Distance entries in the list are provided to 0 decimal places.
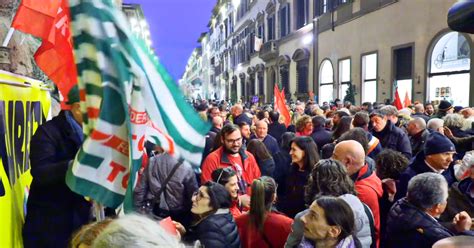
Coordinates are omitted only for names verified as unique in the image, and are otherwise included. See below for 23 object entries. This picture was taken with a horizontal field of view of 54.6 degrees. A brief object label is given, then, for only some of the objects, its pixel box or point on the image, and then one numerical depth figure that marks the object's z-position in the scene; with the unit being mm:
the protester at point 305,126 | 6758
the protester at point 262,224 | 3363
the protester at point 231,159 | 4711
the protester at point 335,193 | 2971
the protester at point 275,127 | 8230
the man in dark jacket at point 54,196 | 2775
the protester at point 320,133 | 6388
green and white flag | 2238
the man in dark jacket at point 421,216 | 2969
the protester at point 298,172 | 4344
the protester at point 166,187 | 4199
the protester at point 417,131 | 6242
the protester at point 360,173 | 3625
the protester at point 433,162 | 4054
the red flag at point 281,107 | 9773
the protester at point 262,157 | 5480
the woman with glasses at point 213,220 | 3111
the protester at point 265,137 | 6539
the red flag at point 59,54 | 2904
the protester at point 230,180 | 3951
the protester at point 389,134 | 6122
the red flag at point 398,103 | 11667
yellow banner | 2758
